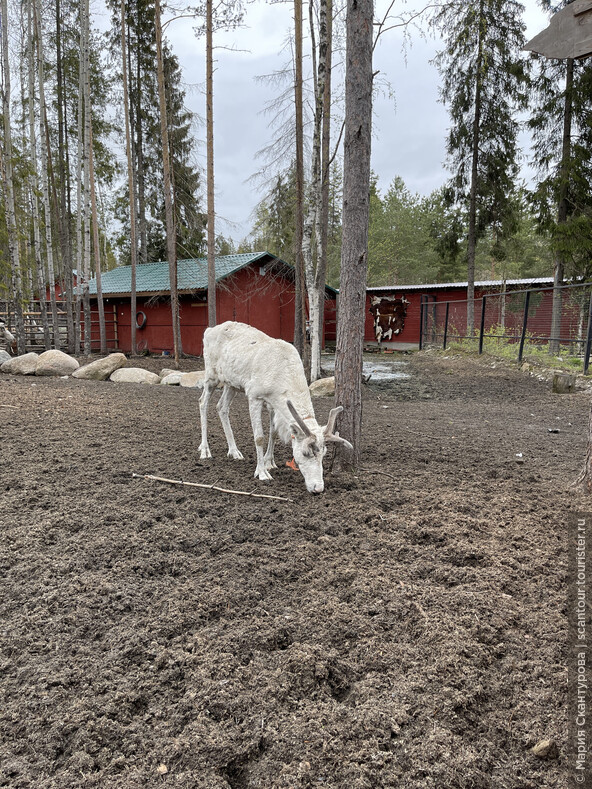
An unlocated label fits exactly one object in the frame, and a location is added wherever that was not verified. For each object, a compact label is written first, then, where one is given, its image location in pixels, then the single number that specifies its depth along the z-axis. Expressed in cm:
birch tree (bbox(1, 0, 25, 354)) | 1334
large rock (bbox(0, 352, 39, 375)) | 1230
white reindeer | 388
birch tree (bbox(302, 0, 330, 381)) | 1159
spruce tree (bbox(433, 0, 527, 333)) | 1927
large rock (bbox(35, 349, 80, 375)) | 1240
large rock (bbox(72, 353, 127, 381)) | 1220
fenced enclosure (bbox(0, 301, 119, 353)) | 1962
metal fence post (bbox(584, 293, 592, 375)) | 1018
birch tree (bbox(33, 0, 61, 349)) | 1636
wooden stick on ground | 380
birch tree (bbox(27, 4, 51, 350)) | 1570
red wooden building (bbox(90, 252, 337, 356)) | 1986
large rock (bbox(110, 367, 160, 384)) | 1223
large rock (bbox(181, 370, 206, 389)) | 1214
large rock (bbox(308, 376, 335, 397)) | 1046
